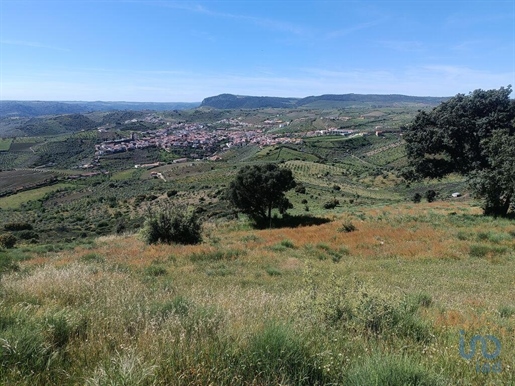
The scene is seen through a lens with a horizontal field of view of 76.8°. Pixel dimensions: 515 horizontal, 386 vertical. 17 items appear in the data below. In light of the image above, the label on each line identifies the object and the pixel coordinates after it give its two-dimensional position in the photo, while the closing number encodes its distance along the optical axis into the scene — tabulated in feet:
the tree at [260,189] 91.40
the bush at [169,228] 61.00
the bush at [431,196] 136.08
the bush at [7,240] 86.13
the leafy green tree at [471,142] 61.11
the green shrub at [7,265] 29.53
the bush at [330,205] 134.40
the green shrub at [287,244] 53.40
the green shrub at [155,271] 34.32
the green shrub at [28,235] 121.25
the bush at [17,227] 146.72
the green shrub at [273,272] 35.17
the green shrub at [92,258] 41.17
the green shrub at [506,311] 19.03
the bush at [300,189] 185.47
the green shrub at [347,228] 61.82
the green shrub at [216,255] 43.18
